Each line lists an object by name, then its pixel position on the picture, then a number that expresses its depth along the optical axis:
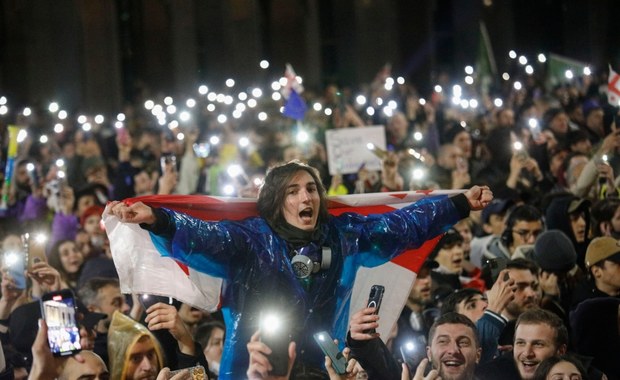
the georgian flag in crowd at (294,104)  13.17
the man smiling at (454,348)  5.63
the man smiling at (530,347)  5.77
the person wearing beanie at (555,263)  7.62
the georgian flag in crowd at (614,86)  11.05
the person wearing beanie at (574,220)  8.91
